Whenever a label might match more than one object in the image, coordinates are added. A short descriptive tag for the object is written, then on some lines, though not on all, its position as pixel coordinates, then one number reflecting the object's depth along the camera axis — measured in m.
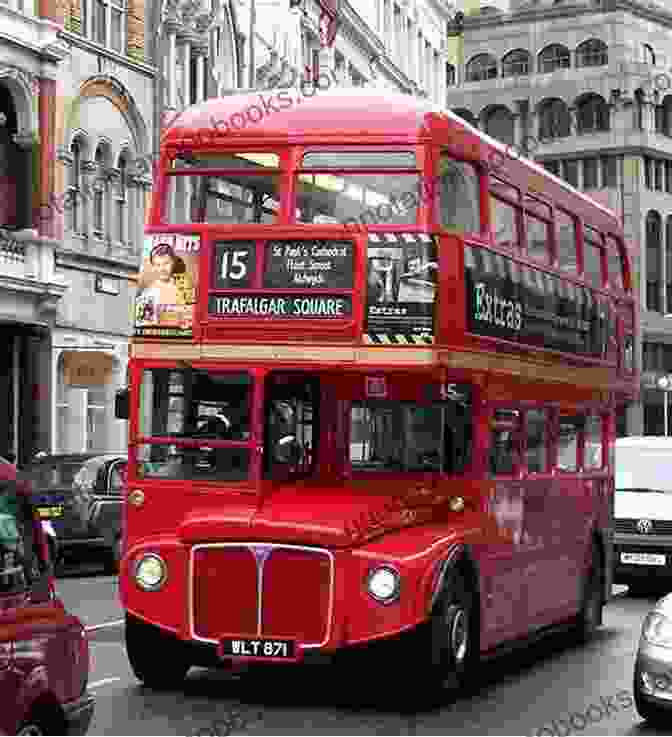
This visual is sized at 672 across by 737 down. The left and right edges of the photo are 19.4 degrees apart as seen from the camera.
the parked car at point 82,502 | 27.70
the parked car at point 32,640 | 8.23
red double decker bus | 13.39
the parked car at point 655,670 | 12.65
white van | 24.98
